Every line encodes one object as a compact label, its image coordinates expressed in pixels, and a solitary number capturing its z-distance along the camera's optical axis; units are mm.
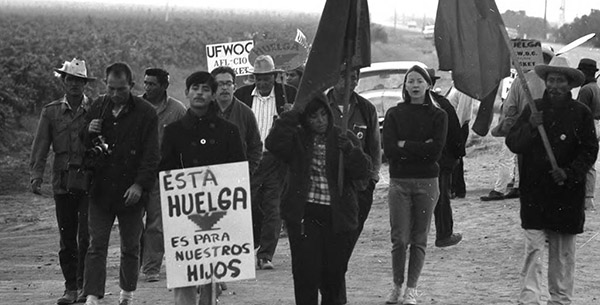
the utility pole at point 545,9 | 102075
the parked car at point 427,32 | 118250
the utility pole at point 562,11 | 112488
